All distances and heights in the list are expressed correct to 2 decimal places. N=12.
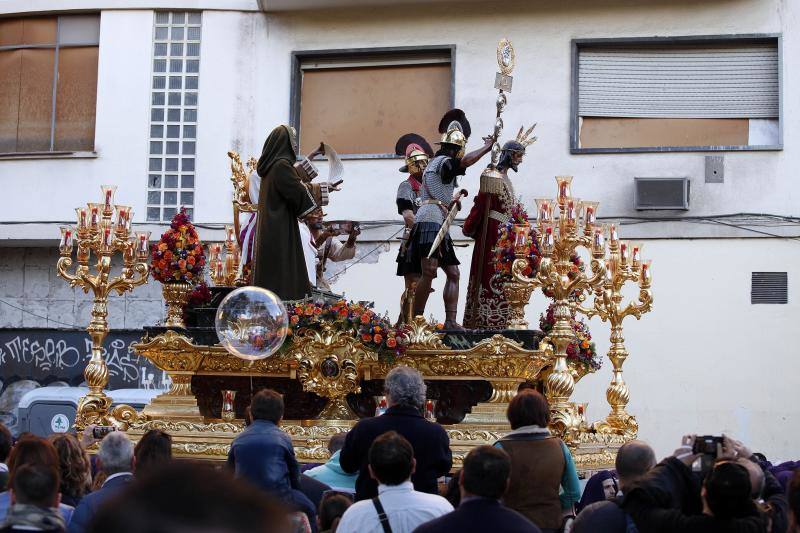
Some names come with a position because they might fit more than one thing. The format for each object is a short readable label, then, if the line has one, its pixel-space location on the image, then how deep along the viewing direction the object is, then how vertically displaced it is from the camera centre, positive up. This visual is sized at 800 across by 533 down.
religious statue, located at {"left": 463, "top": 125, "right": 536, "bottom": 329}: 13.33 +0.88
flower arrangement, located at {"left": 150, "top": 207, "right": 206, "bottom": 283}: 13.24 +0.50
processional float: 12.00 -0.54
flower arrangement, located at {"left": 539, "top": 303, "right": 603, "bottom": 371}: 13.97 -0.39
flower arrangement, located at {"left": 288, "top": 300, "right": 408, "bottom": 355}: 11.89 -0.16
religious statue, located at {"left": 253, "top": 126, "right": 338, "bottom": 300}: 12.46 +0.85
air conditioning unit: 18.22 +1.81
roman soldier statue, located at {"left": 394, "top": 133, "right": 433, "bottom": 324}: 12.91 +1.17
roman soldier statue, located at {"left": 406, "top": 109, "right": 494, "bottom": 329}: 12.54 +0.93
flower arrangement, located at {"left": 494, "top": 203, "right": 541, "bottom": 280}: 12.52 +0.61
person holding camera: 5.12 -0.81
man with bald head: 5.73 -0.95
